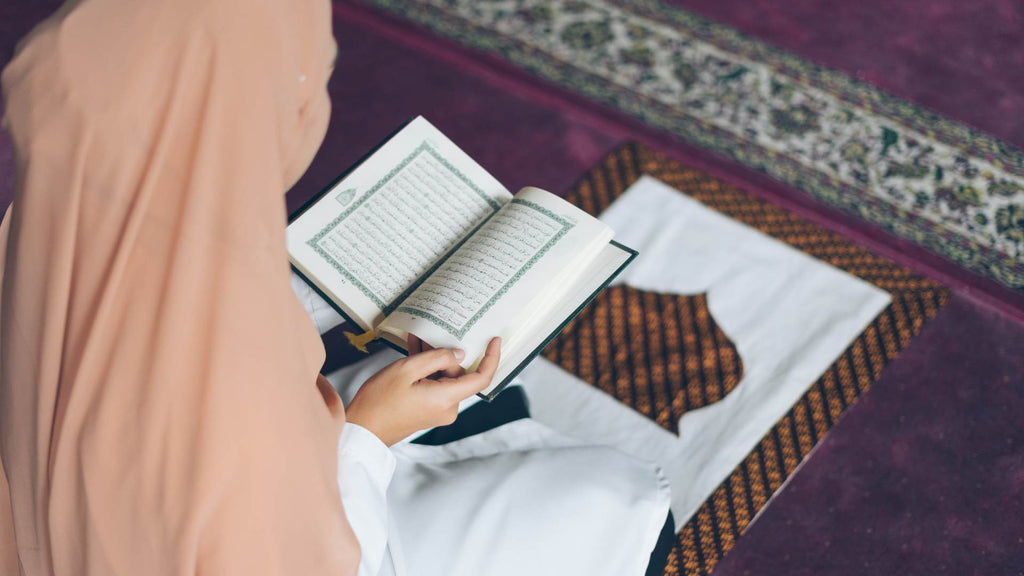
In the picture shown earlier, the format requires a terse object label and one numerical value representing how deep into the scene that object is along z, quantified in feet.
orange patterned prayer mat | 3.87
